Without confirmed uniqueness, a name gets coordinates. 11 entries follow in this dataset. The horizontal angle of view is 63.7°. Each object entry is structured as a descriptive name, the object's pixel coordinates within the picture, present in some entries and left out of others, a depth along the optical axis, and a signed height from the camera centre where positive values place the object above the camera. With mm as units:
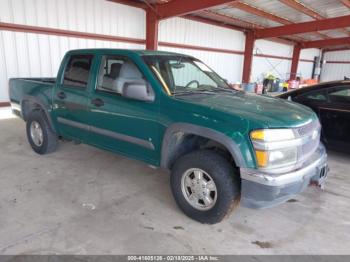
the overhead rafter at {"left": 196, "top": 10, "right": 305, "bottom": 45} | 12110 +2067
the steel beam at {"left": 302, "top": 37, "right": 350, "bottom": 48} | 18656 +1707
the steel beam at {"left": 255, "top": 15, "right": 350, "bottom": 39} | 11938 +1824
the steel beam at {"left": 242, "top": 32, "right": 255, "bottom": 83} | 15953 +504
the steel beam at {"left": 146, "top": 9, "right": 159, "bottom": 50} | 10155 +1137
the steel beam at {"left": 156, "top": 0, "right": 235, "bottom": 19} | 8334 +1737
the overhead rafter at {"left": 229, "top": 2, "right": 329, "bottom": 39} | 10500 +2136
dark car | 4656 -675
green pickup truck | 2455 -628
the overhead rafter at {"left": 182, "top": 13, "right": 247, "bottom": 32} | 12414 +1963
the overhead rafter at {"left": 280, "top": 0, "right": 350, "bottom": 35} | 10300 +2258
